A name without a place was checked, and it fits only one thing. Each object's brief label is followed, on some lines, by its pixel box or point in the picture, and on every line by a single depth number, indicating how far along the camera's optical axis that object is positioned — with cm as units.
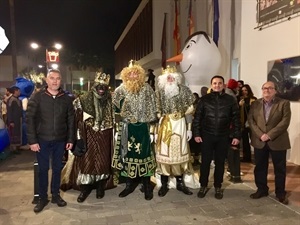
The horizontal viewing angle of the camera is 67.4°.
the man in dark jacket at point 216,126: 310
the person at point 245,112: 458
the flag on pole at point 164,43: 1256
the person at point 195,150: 463
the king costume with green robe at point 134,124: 315
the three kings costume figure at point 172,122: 322
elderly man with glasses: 301
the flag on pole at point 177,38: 941
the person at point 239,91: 478
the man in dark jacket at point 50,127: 284
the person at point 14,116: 546
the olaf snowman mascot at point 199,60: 484
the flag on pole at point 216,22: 685
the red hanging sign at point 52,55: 1019
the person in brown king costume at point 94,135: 311
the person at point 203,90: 482
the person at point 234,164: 378
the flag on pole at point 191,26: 758
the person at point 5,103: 564
